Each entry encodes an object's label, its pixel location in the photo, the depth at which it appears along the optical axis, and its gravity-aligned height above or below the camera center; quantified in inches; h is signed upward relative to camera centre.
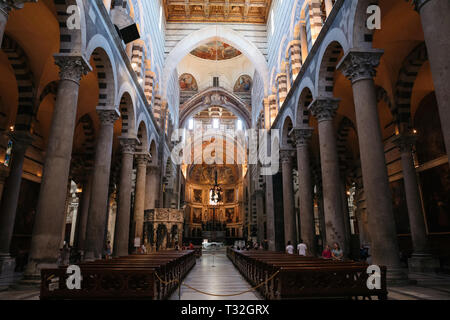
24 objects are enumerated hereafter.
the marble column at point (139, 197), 625.3 +83.3
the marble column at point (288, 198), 594.8 +78.3
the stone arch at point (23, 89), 432.5 +208.7
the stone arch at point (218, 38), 885.2 +556.8
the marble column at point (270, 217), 740.0 +53.1
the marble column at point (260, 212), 987.9 +86.3
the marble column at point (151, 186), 745.6 +126.4
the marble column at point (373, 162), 273.9 +70.7
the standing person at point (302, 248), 466.3 -12.5
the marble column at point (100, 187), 389.9 +66.3
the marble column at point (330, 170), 373.8 +84.1
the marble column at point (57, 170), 268.7 +62.8
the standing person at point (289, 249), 520.9 -15.4
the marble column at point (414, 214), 420.8 +35.1
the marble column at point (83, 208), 718.1 +72.8
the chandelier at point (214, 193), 1263.5 +183.3
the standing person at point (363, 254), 563.8 -25.6
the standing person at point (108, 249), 629.3 -18.7
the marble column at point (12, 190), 424.5 +67.1
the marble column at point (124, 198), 513.7 +67.5
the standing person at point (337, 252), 347.4 -13.7
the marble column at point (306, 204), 495.5 +54.9
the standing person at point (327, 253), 372.4 -15.7
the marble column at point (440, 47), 185.6 +115.8
